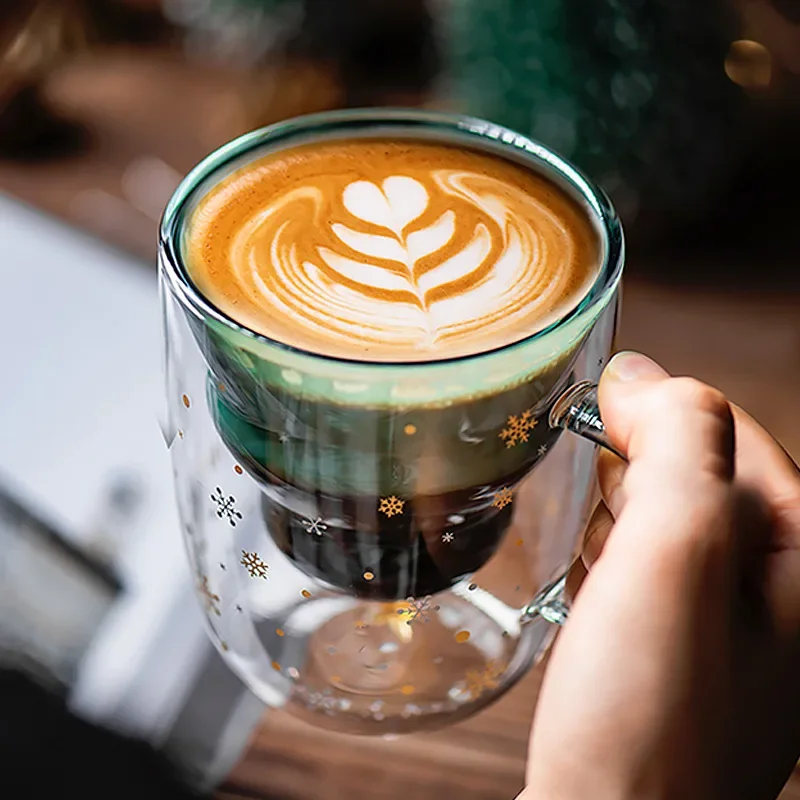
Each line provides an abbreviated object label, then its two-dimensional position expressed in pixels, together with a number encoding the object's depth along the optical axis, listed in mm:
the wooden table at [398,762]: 526
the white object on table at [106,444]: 562
